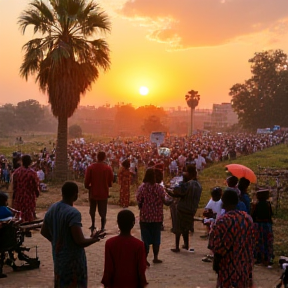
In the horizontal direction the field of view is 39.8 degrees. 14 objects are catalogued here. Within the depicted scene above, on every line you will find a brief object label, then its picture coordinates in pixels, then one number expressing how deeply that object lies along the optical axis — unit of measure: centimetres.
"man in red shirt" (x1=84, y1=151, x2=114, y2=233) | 839
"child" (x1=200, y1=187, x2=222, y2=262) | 686
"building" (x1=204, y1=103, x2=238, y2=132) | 16818
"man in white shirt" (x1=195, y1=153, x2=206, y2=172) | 2303
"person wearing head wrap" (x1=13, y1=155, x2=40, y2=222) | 771
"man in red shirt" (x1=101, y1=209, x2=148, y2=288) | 360
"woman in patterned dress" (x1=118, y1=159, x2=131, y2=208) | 1126
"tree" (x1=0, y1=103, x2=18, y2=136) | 9181
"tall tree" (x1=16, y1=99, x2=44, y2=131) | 10181
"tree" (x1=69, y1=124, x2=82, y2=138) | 7625
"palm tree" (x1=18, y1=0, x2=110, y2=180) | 1731
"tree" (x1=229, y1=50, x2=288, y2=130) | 7225
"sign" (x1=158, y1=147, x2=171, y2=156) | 2669
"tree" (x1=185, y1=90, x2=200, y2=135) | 7981
